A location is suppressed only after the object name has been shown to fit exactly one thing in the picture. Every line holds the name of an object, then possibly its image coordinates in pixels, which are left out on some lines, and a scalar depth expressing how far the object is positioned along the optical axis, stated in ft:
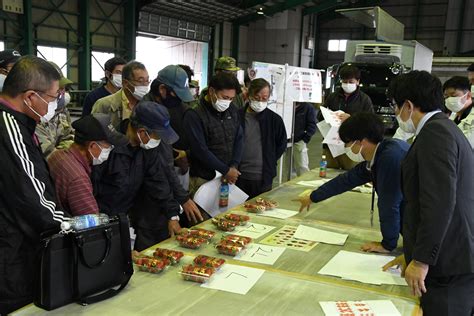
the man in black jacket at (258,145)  11.29
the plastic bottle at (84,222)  4.61
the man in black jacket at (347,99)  13.97
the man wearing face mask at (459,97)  13.01
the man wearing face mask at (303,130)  17.29
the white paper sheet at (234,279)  5.46
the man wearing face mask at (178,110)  8.61
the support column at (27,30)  32.60
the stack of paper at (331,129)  11.83
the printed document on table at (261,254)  6.46
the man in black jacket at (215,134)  9.95
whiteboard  16.11
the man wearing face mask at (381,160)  6.74
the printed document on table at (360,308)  4.97
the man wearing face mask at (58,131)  8.83
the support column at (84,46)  37.52
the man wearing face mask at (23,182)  4.78
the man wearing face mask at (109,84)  11.74
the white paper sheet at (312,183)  11.50
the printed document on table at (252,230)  7.53
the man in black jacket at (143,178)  7.20
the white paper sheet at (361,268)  5.96
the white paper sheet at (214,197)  9.71
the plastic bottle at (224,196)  9.90
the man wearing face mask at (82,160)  5.95
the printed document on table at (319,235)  7.43
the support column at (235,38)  55.93
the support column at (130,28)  41.19
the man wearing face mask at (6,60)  9.37
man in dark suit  4.83
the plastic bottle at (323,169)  12.67
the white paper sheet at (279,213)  8.72
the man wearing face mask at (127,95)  10.09
